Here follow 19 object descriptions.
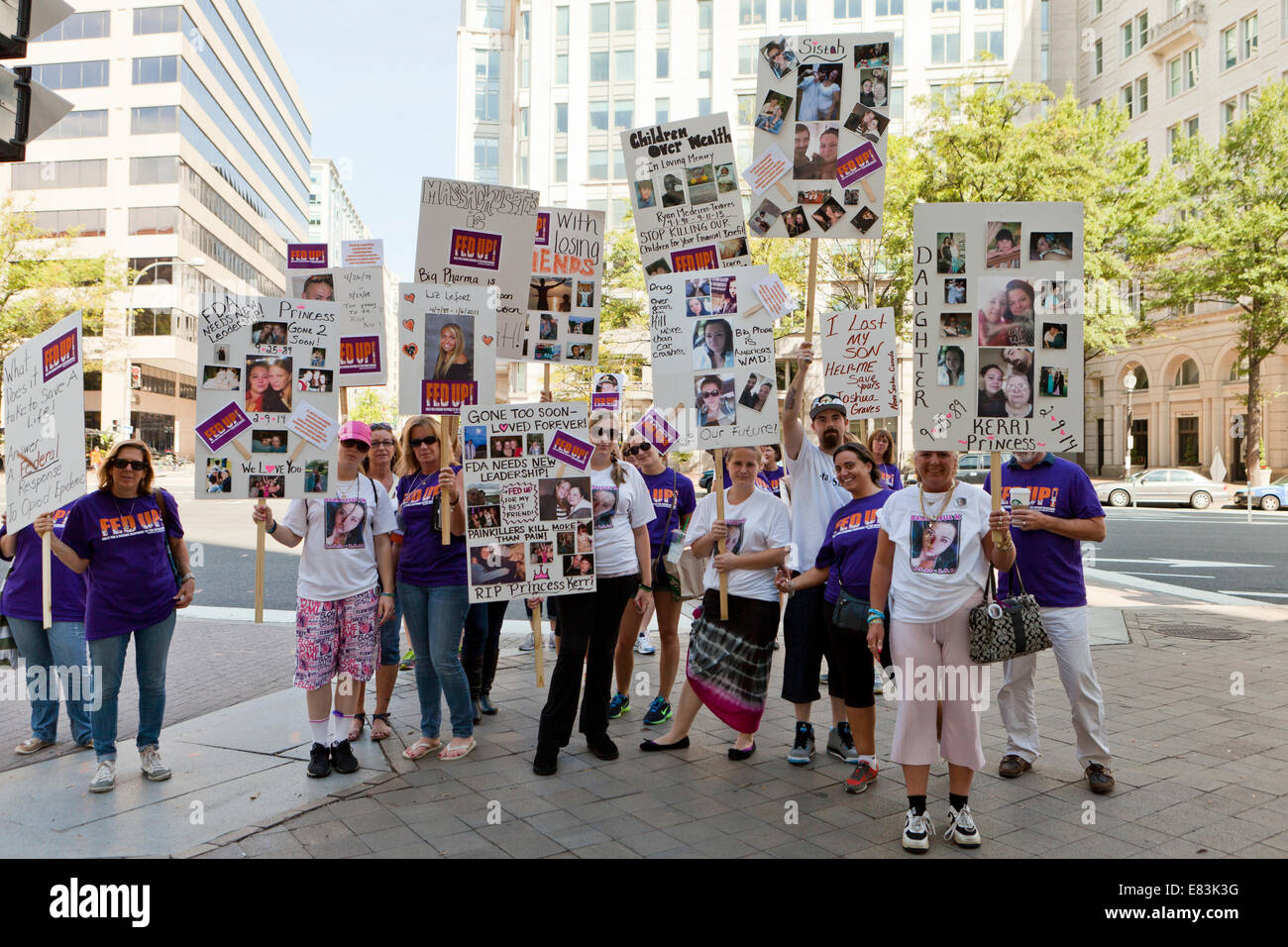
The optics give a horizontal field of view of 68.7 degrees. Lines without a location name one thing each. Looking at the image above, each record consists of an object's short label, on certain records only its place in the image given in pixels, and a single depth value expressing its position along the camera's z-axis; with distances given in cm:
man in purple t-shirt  518
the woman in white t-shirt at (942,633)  440
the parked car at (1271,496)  2850
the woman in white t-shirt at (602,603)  554
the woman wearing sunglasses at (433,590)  570
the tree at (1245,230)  3167
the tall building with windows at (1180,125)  3912
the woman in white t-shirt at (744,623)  558
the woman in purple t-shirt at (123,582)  522
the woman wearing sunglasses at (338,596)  544
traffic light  538
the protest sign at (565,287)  716
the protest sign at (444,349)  570
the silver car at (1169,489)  3012
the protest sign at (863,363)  739
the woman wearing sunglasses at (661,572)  666
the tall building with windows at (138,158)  5253
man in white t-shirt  570
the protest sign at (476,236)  638
